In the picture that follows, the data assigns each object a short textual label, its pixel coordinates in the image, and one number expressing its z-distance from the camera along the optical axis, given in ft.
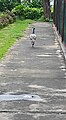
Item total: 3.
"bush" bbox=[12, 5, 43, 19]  111.14
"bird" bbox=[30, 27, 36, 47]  43.93
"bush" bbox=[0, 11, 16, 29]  76.40
